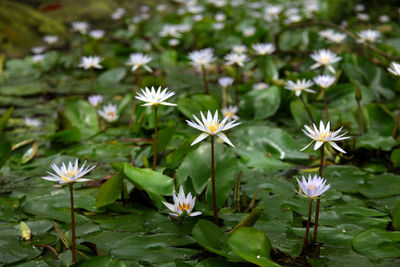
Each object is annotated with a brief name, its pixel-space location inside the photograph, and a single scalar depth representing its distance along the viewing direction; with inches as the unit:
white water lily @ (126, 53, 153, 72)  156.7
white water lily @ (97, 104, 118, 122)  160.6
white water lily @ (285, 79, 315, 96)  141.0
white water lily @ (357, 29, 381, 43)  196.5
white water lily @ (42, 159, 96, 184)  76.5
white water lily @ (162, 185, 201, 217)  94.3
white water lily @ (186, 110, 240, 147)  83.1
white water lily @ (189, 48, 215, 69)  170.7
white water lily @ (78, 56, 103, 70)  168.4
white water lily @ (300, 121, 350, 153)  82.6
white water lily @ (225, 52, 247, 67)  172.7
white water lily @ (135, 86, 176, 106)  100.3
